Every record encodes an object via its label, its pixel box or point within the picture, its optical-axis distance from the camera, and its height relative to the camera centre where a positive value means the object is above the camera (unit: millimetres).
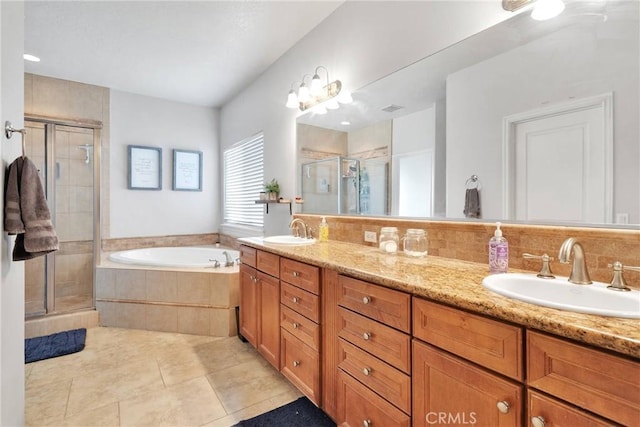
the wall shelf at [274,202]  2821 +91
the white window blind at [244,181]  3482 +386
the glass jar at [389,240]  1733 -166
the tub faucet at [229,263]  2904 -502
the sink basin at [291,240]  2122 -221
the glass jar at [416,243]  1620 -170
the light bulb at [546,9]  1165 +802
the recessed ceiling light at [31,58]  2824 +1466
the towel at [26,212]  1284 -3
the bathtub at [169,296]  2662 -778
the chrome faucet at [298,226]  2508 -128
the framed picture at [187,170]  4070 +571
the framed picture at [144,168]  3766 +553
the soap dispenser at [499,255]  1192 -175
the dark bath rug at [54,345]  2266 -1080
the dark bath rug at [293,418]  1561 -1100
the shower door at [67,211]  2820 +3
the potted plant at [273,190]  2947 +214
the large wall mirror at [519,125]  1029 +382
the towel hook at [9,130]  1231 +346
